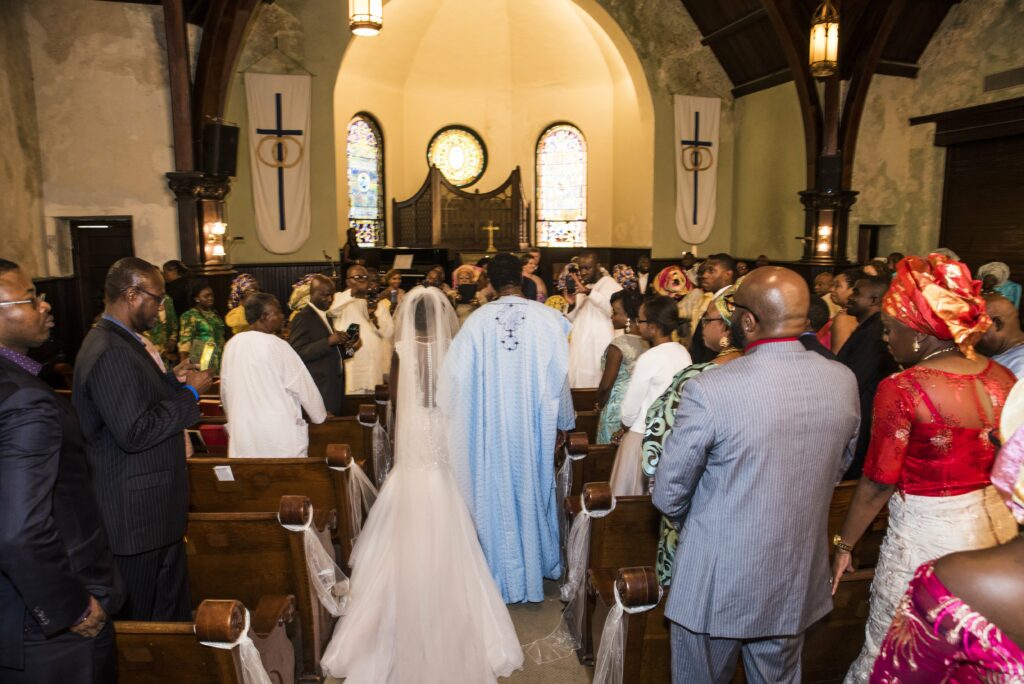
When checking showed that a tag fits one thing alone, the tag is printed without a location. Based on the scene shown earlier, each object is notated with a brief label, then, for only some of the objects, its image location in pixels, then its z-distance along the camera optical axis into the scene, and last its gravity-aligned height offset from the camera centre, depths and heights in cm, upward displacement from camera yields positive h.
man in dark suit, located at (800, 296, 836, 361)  421 -30
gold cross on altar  1486 +69
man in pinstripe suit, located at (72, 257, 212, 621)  244 -64
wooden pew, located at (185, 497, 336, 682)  274 -124
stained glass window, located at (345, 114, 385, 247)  1512 +197
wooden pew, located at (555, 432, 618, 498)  371 -111
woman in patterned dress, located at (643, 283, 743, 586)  216 -53
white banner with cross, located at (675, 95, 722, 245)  1337 +202
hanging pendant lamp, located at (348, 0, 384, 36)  574 +215
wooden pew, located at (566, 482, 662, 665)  288 -119
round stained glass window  1661 +275
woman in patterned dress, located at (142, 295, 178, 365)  662 -67
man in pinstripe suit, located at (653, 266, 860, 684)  185 -60
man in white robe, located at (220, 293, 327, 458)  345 -65
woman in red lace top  203 -51
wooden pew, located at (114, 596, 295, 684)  186 -110
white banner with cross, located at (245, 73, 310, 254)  1111 +184
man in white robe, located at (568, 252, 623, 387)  570 -57
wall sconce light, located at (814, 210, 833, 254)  1134 +56
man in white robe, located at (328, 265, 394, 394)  588 -62
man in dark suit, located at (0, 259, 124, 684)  166 -69
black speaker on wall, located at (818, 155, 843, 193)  1109 +154
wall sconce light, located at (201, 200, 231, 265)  935 +49
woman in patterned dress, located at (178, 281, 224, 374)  584 -57
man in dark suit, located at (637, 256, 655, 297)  1102 -19
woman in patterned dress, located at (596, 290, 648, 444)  399 -67
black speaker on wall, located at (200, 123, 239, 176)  913 +160
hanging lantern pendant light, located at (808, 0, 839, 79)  702 +238
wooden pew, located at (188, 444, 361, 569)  333 -110
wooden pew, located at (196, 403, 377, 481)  431 -107
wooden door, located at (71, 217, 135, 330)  900 +19
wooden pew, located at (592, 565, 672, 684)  212 -121
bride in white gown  281 -144
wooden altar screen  1505 +114
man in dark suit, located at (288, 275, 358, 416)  470 -53
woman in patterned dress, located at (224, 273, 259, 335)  765 -25
